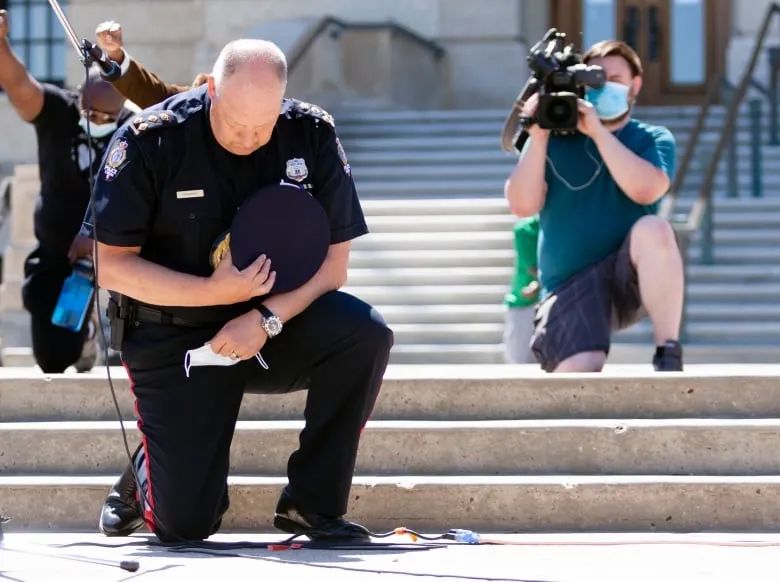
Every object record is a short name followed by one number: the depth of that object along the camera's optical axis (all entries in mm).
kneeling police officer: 9328
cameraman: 11844
